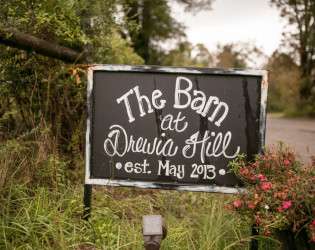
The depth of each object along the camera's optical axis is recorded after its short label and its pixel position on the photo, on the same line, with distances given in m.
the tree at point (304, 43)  17.72
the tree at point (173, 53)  15.89
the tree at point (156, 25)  12.46
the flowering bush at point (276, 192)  1.65
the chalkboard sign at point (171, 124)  2.29
